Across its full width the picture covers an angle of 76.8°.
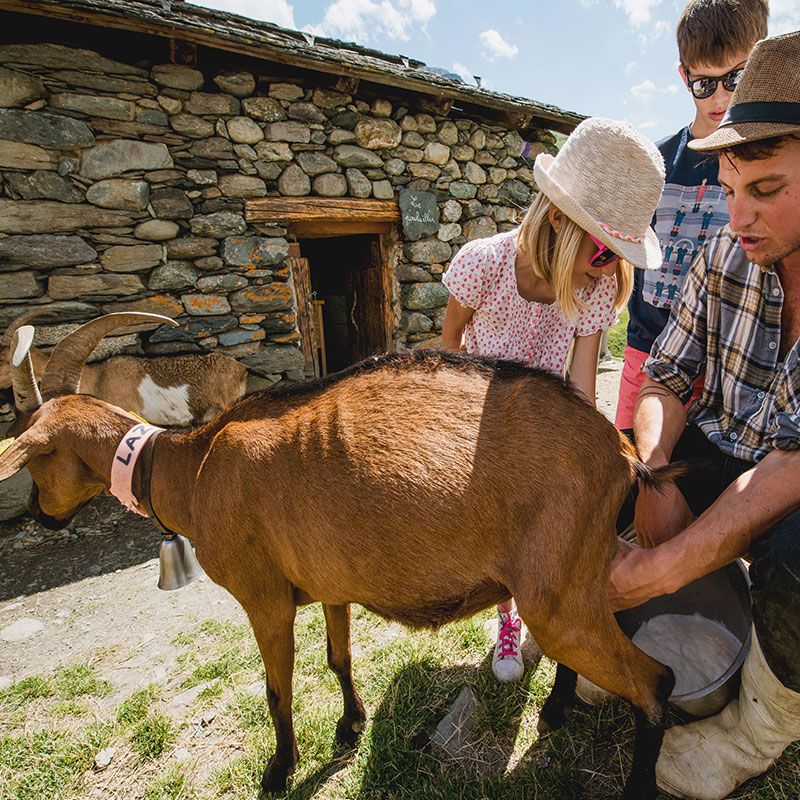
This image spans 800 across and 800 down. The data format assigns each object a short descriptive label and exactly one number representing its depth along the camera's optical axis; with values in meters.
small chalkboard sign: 6.85
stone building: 4.78
